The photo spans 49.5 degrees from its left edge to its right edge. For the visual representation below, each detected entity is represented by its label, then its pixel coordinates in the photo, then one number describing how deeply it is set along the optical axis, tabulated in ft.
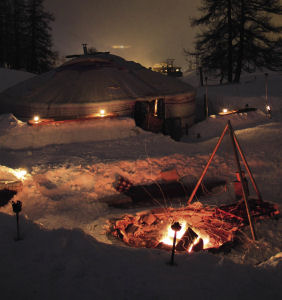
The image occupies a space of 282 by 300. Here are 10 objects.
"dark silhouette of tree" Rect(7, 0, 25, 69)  70.79
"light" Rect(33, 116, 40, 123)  30.28
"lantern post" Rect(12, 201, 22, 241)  11.05
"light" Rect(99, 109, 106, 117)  31.55
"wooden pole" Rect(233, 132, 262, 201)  17.22
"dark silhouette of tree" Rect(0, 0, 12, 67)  72.23
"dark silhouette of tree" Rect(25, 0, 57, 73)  67.62
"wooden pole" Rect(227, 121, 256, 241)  15.36
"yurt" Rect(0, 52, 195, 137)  32.78
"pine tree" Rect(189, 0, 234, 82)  57.72
